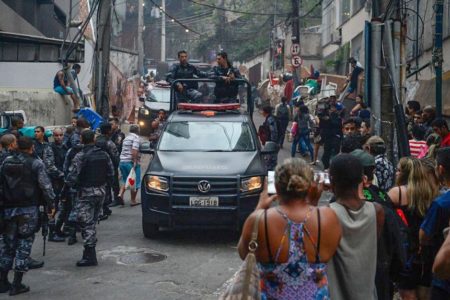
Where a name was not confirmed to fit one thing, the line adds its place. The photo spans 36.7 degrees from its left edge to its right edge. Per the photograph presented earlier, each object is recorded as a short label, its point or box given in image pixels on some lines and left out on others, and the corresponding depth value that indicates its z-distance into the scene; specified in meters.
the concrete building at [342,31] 30.88
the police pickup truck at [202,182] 9.97
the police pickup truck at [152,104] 26.53
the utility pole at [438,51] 13.22
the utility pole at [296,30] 27.55
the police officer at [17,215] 7.74
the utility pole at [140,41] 44.16
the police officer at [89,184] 9.02
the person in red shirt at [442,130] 10.19
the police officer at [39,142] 10.53
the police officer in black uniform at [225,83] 13.59
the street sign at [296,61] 27.52
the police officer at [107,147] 10.17
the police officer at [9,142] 8.36
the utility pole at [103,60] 18.00
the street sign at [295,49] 27.62
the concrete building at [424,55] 16.41
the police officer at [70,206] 10.05
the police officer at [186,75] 13.91
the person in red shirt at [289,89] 28.69
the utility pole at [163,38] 63.87
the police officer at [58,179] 10.59
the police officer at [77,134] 11.22
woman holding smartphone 3.98
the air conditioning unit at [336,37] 36.56
